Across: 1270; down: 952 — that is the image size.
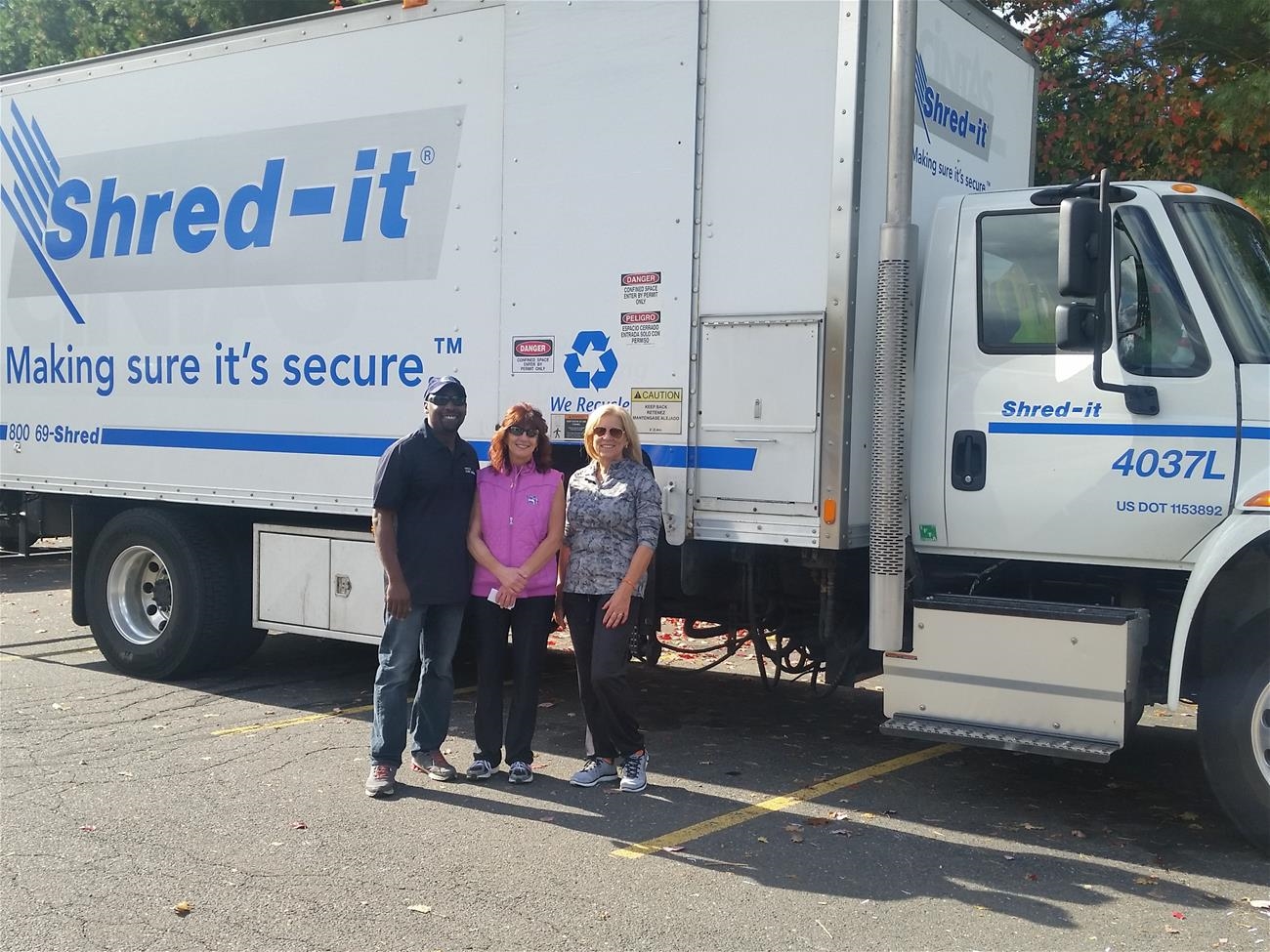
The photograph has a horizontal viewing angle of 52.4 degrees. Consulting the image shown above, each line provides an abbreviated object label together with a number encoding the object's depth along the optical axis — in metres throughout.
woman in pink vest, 6.05
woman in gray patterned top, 5.92
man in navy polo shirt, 5.93
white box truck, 5.48
